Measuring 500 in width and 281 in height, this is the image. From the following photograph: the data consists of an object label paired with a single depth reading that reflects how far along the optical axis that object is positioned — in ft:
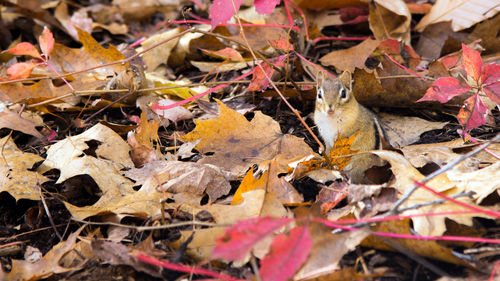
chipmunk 19.51
